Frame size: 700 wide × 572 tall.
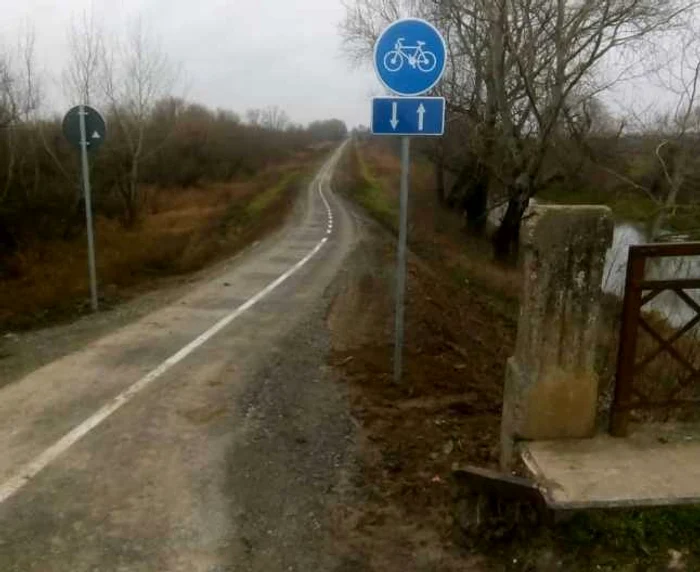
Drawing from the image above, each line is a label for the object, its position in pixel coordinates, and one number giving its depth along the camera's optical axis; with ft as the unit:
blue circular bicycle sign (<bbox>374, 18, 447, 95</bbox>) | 16.80
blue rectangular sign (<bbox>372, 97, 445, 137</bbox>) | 17.19
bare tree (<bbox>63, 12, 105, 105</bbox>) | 91.50
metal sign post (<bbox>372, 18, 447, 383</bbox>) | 16.83
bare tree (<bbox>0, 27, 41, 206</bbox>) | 90.63
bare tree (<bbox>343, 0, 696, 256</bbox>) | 54.34
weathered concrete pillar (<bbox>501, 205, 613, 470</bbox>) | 12.03
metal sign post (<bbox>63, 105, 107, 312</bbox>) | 27.89
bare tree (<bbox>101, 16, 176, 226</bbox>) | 101.24
